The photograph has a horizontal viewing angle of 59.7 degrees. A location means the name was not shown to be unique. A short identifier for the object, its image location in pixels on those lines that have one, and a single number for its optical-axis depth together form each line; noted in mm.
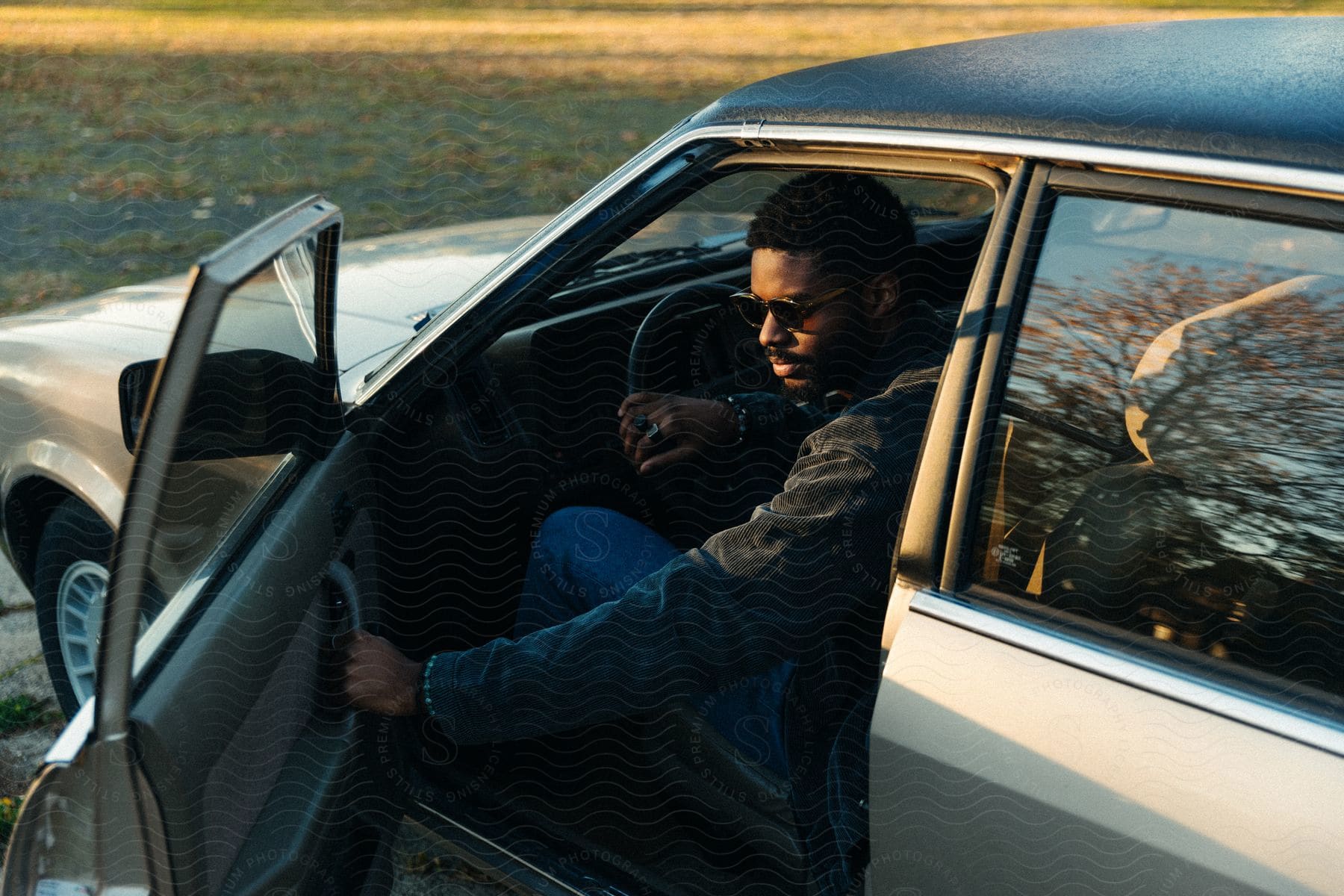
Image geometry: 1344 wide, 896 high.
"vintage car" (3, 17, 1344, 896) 1273
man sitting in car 1617
